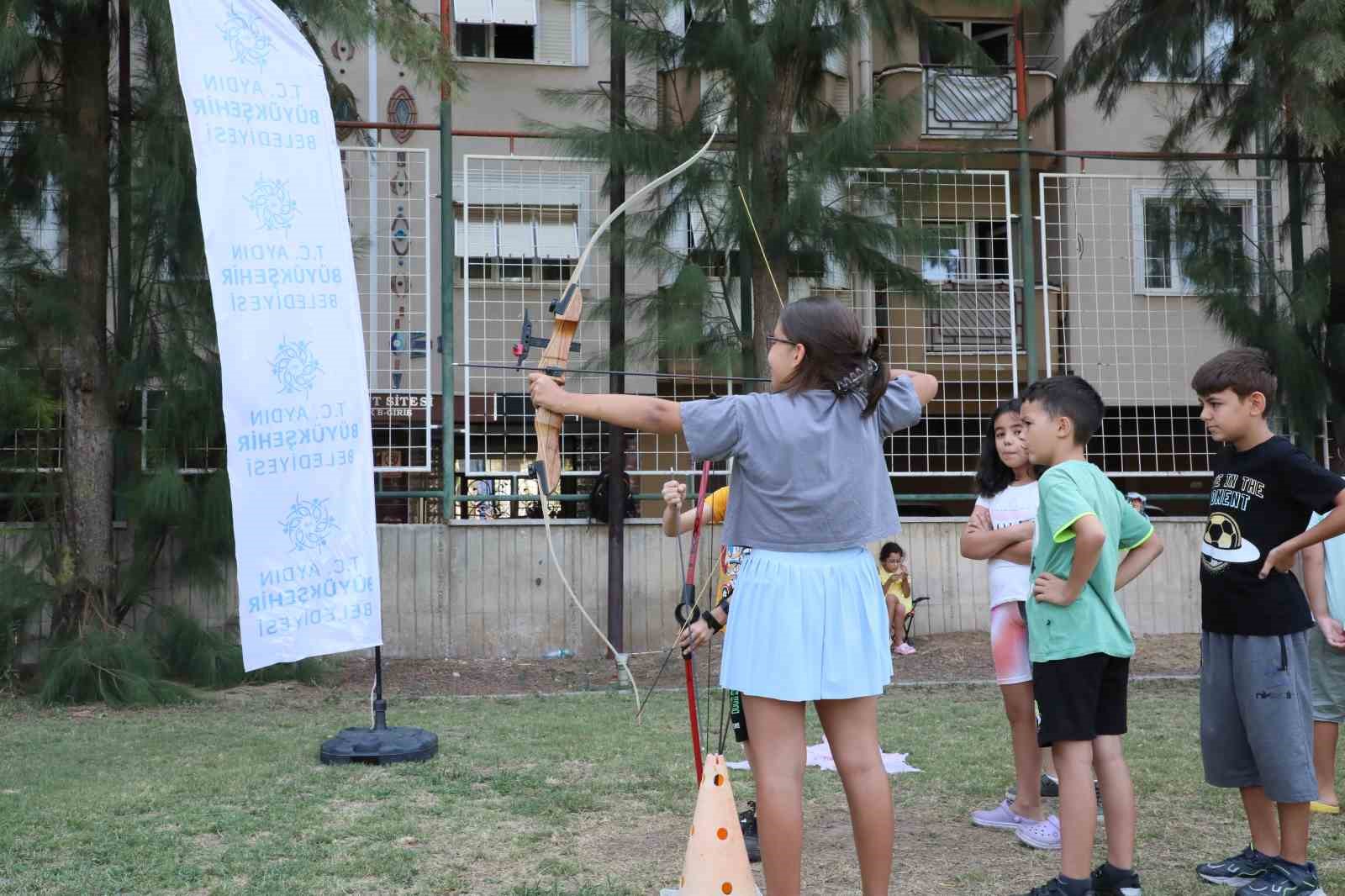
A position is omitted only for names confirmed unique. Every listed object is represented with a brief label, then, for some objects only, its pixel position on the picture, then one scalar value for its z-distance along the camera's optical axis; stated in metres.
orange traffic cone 3.09
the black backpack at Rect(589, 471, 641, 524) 9.10
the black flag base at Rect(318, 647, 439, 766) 5.23
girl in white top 4.02
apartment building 9.21
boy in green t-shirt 3.26
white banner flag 5.02
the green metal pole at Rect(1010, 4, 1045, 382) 9.78
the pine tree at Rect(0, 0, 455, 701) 7.66
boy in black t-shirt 3.33
